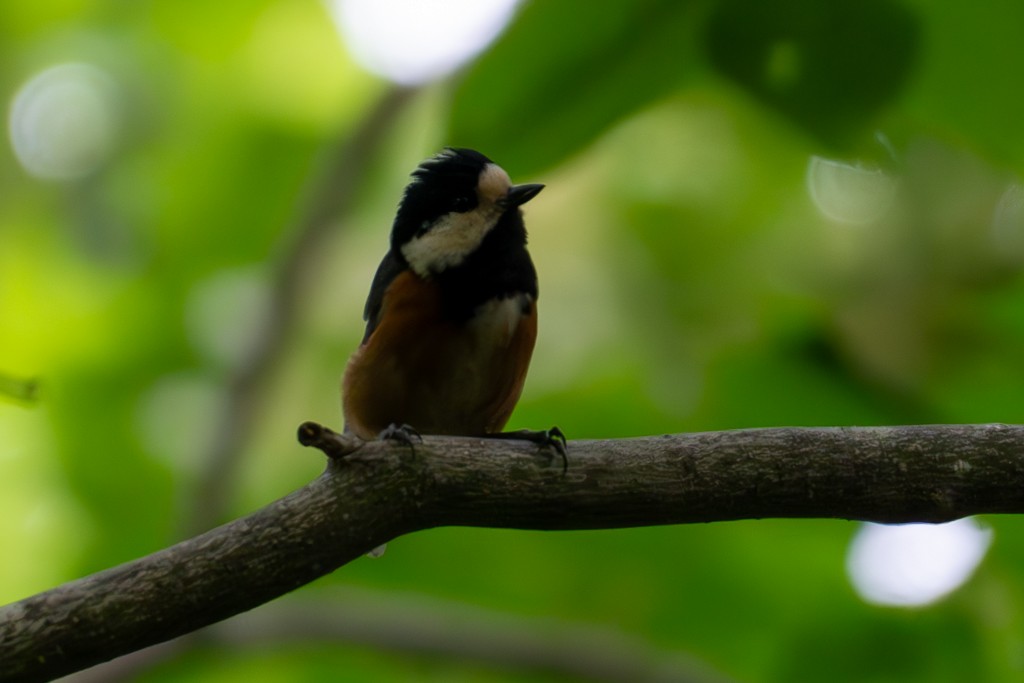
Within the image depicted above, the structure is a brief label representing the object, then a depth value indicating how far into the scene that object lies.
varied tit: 6.05
